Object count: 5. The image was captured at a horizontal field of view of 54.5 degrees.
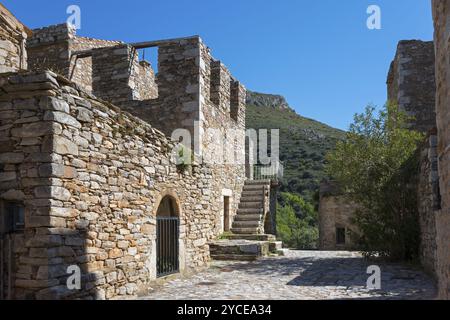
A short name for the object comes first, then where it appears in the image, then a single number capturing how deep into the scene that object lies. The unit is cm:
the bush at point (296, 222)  2884
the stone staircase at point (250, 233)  1113
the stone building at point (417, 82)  1404
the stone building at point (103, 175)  523
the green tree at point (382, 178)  1031
